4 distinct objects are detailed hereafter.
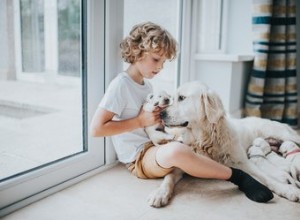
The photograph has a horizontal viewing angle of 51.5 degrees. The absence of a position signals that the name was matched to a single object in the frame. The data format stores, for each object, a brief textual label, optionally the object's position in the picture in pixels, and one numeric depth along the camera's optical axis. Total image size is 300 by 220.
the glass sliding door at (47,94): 1.29
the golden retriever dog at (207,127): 1.49
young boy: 1.40
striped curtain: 2.54
